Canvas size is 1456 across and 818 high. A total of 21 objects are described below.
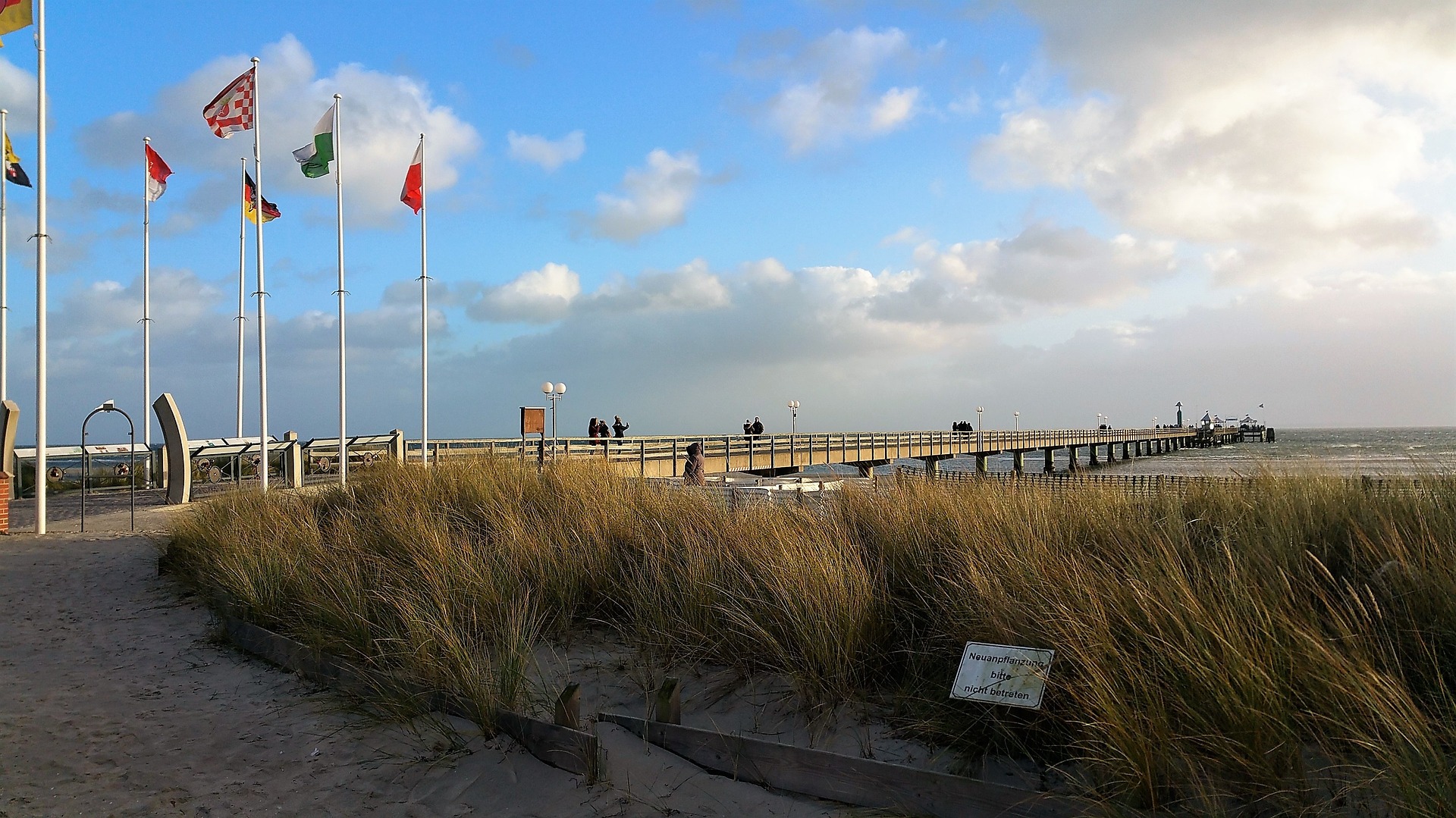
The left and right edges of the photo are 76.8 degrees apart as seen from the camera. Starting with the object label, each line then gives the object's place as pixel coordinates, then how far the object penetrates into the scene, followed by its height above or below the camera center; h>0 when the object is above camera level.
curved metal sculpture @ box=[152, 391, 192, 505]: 22.23 -0.07
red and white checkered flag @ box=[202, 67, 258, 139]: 22.42 +8.23
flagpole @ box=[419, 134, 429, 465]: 29.64 +2.86
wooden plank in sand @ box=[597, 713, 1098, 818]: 4.41 -1.84
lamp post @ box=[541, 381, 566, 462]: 35.62 +1.80
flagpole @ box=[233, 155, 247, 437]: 30.25 +6.18
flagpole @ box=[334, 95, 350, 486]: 25.62 +7.37
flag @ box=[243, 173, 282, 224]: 26.39 +6.89
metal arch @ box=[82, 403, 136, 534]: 17.84 +0.09
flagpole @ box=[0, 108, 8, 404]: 26.33 +4.06
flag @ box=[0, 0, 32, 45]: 16.58 +7.86
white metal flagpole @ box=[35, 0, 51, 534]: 16.98 +3.78
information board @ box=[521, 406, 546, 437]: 27.09 +0.51
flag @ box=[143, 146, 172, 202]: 27.75 +8.19
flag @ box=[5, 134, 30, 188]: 24.34 +7.40
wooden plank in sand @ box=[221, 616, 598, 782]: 5.57 -1.90
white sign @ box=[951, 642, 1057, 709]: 4.83 -1.36
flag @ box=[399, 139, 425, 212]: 28.83 +8.07
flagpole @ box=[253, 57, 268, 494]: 22.97 +2.84
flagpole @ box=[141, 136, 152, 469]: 29.34 +4.57
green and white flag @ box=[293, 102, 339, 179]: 24.72 +7.71
